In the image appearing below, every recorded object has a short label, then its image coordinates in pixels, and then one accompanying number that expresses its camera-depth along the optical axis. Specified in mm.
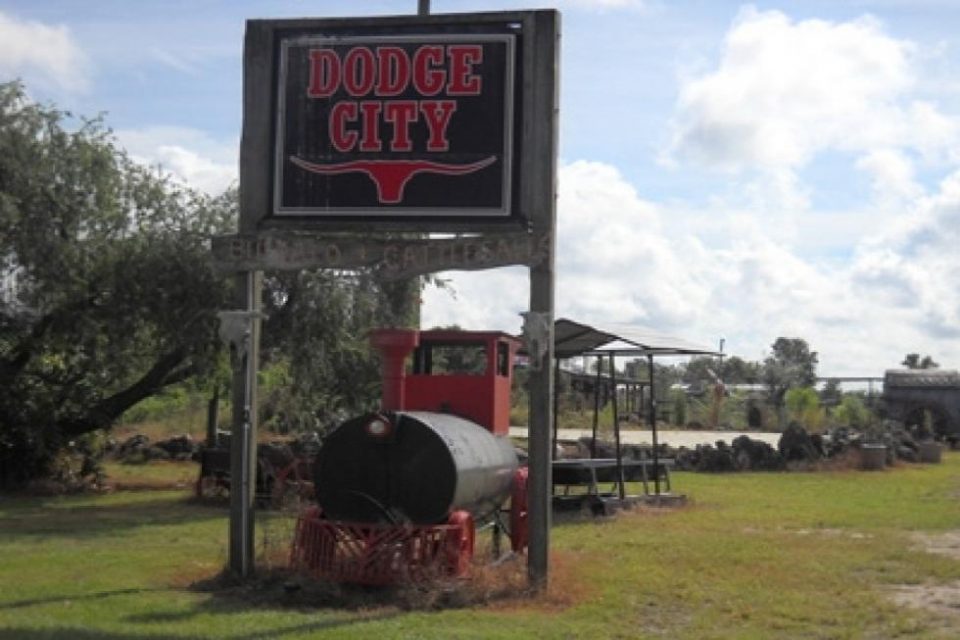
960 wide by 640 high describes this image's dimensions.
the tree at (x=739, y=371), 74562
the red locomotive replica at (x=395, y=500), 10266
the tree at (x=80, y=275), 19391
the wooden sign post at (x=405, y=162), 10727
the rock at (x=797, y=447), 27078
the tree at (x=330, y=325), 20875
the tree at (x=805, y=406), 35875
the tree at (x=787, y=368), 48719
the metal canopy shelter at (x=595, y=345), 18172
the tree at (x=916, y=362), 66562
